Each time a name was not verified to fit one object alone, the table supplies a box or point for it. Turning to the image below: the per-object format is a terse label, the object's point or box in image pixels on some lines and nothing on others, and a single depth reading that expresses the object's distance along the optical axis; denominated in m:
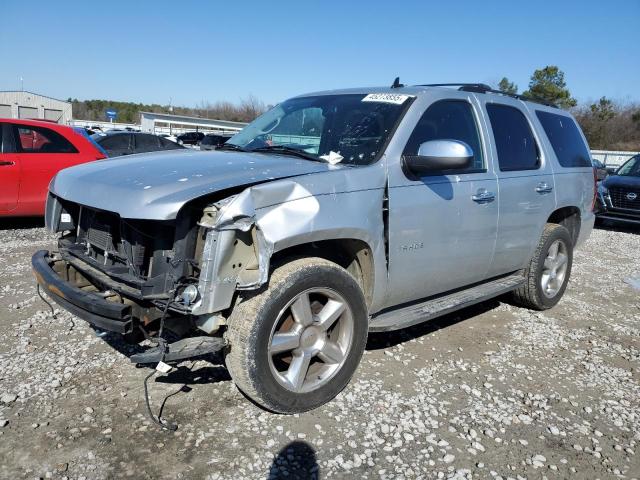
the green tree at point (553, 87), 45.12
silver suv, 2.68
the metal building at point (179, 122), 34.59
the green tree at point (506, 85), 48.94
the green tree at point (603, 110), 46.56
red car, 7.41
